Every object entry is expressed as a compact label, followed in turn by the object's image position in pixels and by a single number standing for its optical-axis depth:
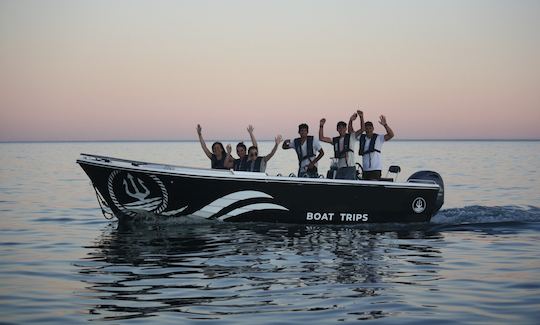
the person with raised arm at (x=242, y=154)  16.39
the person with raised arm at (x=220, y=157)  16.77
